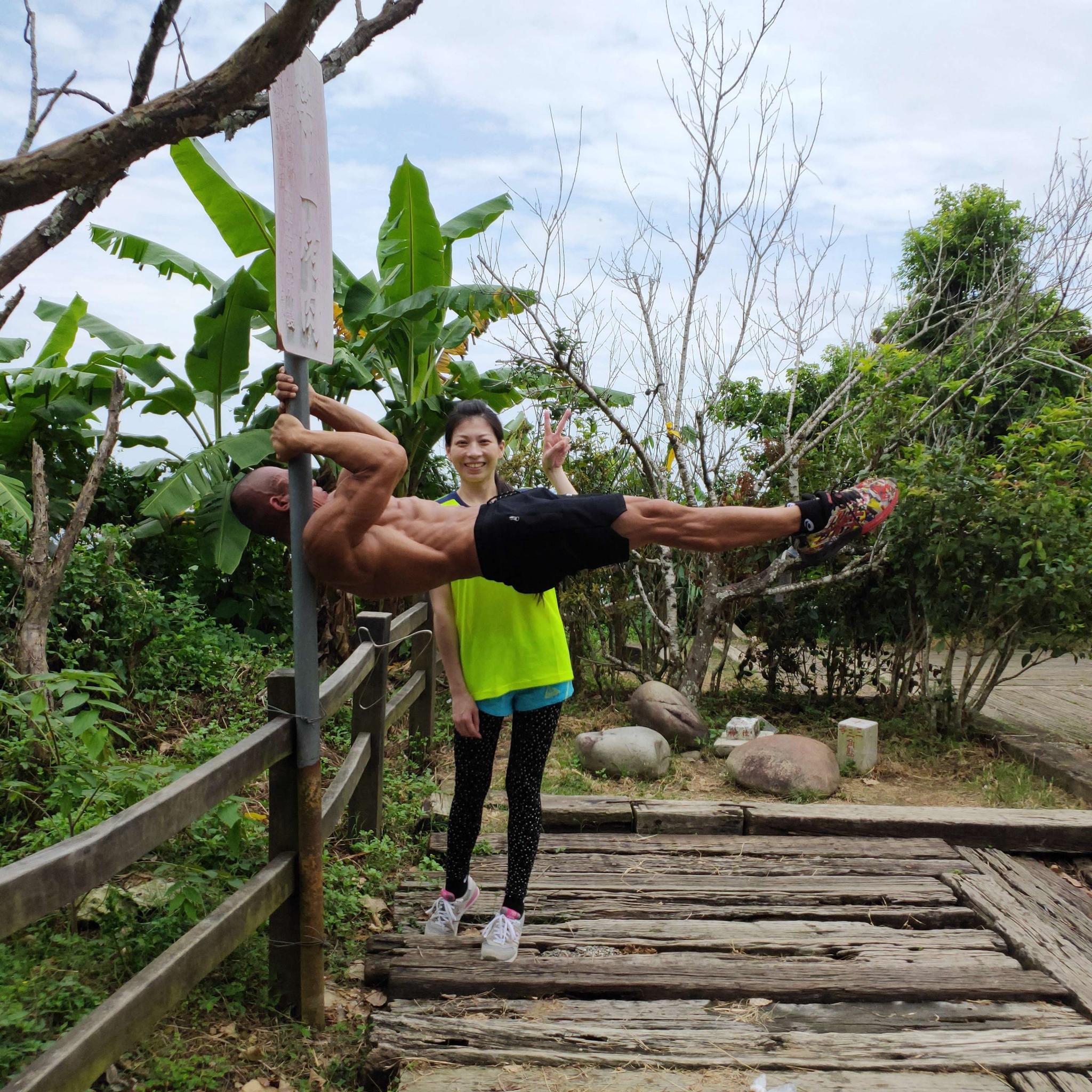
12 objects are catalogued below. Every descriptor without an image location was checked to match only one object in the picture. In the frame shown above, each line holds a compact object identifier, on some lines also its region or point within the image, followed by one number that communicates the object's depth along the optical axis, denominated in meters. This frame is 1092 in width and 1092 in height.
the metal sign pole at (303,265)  2.47
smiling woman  3.22
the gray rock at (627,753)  6.16
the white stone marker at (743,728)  6.75
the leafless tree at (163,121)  1.80
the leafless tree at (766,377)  7.10
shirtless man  2.54
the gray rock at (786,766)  5.88
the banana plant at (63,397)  6.83
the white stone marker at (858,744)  6.44
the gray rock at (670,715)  6.87
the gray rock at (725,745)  6.68
